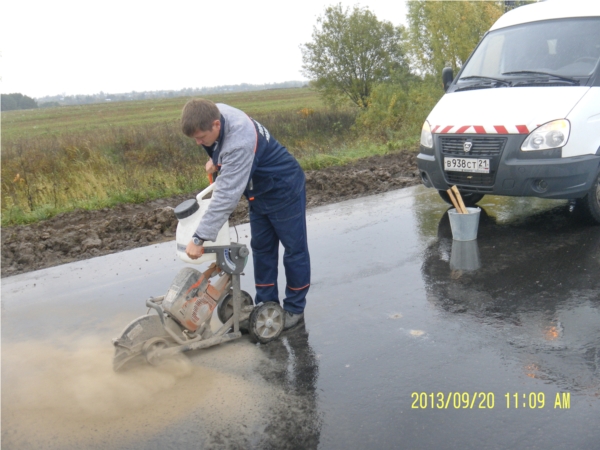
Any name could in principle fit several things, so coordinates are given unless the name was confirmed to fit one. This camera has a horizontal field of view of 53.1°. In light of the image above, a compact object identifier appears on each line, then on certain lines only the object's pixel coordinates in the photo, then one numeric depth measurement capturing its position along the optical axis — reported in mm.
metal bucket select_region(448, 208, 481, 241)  6523
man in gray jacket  4133
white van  6355
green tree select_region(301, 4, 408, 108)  28234
